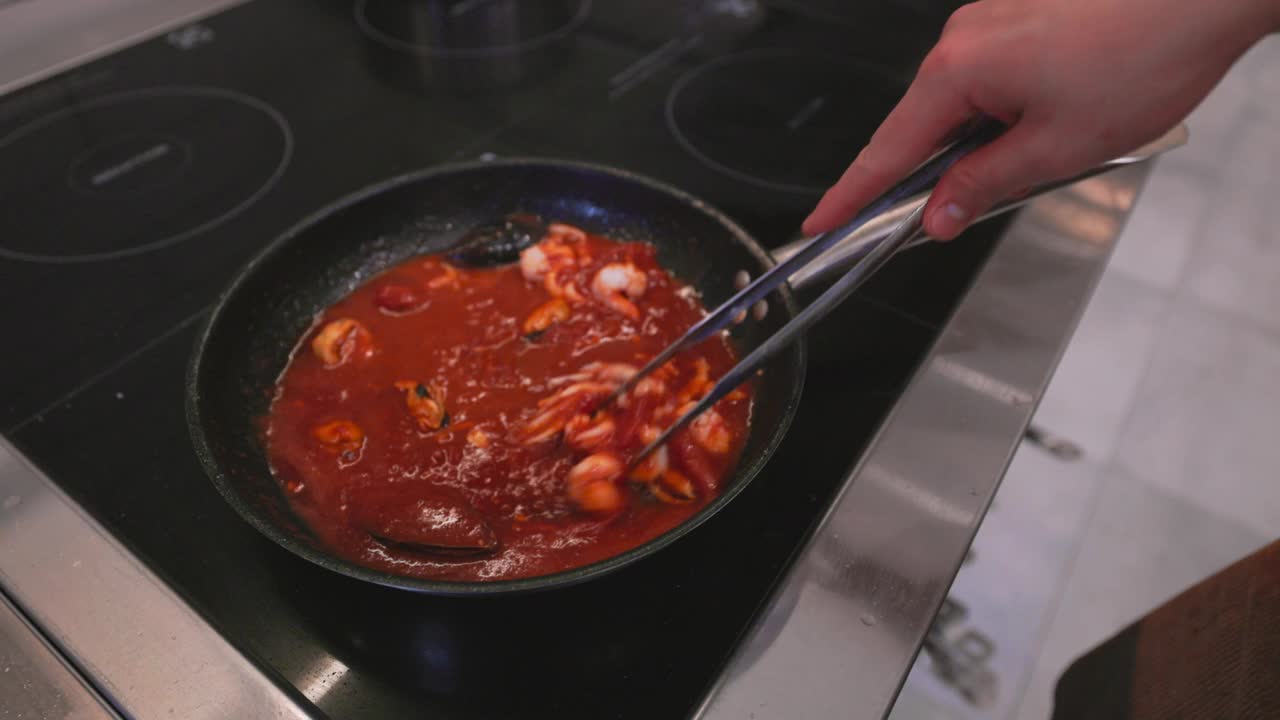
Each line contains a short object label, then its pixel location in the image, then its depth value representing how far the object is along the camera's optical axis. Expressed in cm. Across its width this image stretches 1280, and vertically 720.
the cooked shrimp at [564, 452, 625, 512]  73
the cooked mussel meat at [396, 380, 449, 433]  81
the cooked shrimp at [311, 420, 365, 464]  78
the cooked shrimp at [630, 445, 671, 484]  75
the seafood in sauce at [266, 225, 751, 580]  71
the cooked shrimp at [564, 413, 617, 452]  77
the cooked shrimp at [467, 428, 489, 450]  79
